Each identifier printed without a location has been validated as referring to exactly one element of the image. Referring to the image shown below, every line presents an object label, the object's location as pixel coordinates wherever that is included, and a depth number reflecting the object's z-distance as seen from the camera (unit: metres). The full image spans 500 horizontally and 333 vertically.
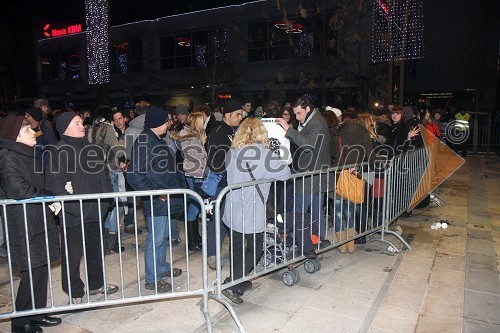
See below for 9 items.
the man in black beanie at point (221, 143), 5.01
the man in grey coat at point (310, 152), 5.04
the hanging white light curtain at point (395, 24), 11.91
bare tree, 18.95
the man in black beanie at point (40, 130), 6.21
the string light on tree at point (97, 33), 14.51
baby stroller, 4.62
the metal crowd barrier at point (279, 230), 3.71
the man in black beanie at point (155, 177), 4.21
